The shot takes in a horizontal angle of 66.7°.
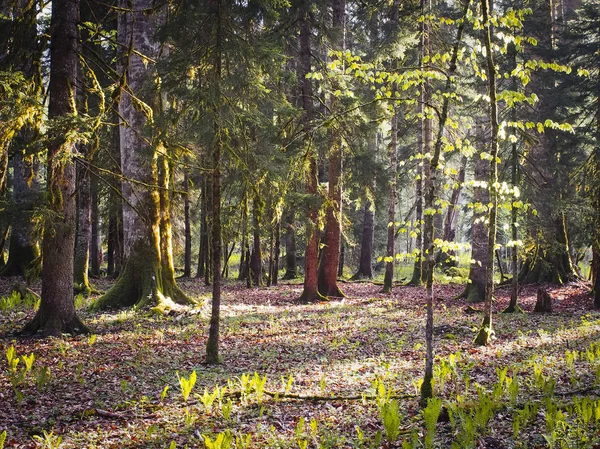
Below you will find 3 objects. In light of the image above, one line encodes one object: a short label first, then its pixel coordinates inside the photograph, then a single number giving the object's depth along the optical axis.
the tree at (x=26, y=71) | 7.16
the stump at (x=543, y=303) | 12.86
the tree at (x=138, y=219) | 11.80
